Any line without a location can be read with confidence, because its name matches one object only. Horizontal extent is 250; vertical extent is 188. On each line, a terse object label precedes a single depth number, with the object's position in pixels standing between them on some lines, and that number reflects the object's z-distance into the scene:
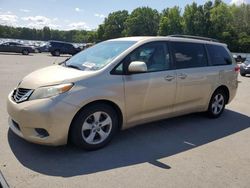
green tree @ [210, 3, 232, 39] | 47.69
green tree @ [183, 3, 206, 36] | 49.19
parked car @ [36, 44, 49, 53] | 25.60
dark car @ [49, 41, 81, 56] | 23.38
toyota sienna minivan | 2.90
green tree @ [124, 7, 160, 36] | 62.38
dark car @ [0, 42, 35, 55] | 21.61
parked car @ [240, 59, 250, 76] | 13.11
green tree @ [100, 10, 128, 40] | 69.25
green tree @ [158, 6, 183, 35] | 53.96
